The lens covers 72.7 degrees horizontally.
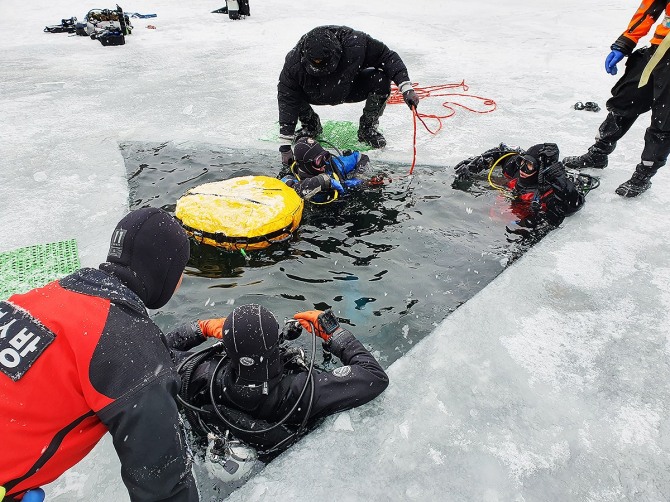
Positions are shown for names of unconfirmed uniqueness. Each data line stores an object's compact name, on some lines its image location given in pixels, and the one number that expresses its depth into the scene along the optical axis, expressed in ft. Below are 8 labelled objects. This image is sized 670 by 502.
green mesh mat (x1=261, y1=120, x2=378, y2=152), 17.04
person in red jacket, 3.87
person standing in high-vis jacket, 11.39
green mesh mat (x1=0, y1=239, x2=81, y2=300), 9.50
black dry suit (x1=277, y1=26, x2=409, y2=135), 14.02
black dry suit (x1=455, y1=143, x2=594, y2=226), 12.03
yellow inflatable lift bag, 11.18
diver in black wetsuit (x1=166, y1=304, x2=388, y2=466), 6.51
